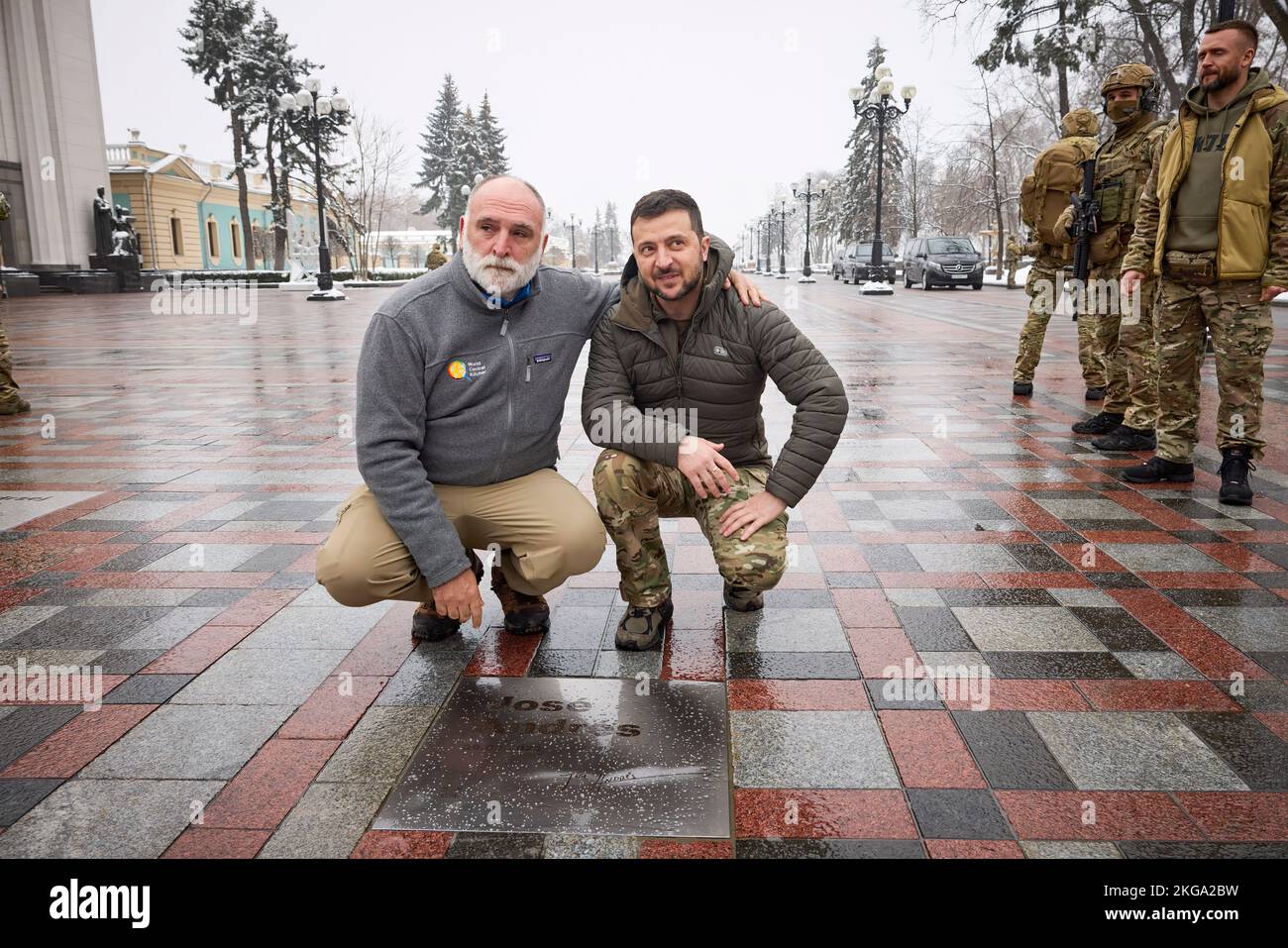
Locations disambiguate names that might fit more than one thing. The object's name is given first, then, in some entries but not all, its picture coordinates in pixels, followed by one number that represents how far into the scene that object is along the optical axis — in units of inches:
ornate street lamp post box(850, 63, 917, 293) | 1042.1
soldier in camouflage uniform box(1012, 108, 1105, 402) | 291.3
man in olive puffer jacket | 122.8
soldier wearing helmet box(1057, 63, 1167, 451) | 236.4
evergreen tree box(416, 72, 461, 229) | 2507.4
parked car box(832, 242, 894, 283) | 1416.1
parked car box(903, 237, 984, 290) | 1226.6
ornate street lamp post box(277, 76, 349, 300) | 1037.8
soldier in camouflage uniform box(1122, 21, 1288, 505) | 184.5
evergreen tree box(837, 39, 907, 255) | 2167.8
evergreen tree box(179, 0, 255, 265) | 1685.5
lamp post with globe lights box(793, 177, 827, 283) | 1667.1
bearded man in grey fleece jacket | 113.5
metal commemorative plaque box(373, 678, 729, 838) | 87.9
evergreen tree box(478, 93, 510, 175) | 2488.9
